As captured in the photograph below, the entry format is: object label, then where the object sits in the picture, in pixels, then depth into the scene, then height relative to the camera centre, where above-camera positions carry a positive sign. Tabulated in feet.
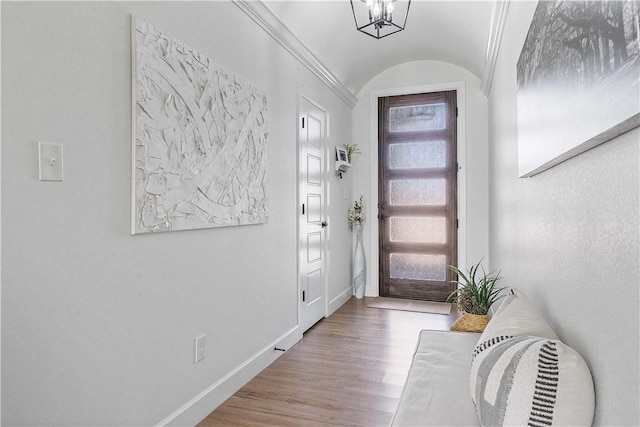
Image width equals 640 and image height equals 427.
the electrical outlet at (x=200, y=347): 6.78 -2.32
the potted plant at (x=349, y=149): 15.51 +2.51
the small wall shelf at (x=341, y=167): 14.39 +1.73
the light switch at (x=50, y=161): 4.30 +0.57
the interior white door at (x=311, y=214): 11.35 -0.04
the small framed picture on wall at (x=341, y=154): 14.48 +2.17
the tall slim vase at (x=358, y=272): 16.08 -2.44
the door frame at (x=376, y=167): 15.19 +1.80
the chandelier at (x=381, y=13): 8.04 +5.79
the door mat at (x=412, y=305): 14.07 -3.45
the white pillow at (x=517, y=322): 3.72 -1.09
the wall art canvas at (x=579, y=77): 2.00 +0.93
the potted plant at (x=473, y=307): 7.02 -1.77
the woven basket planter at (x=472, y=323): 6.98 -1.96
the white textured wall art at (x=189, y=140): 5.57 +1.22
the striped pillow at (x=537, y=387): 2.64 -1.23
